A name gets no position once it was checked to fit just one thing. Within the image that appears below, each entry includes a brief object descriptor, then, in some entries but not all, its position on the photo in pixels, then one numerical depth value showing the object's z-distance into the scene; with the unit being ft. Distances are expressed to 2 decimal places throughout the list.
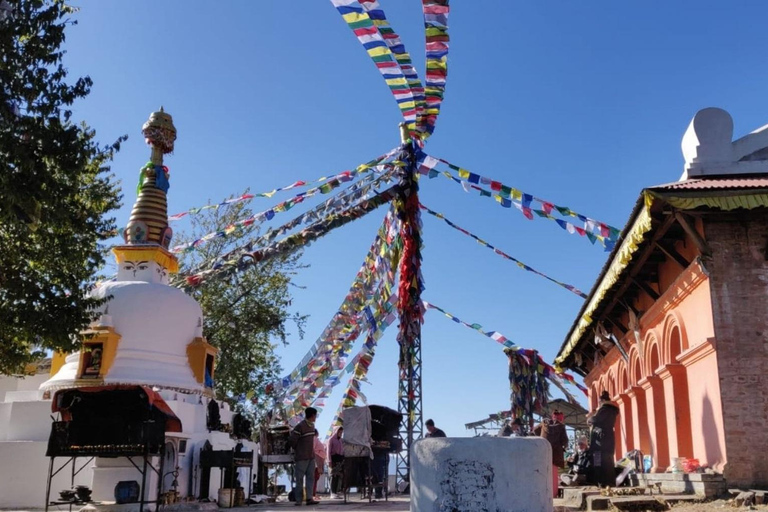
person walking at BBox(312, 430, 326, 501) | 71.46
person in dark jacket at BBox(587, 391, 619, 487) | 44.52
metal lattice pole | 71.26
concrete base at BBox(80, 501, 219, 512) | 41.24
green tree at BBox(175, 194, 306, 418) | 99.04
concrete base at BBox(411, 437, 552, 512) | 22.00
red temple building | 35.35
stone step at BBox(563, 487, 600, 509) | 36.78
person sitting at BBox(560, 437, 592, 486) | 45.91
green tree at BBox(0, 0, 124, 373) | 33.50
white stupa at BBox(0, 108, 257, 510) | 50.31
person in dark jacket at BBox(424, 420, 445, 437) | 50.52
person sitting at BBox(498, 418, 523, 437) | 60.09
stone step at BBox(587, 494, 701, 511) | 31.42
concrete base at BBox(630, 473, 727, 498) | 33.86
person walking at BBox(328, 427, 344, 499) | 60.23
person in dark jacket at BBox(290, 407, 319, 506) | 47.13
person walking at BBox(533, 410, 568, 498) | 45.60
